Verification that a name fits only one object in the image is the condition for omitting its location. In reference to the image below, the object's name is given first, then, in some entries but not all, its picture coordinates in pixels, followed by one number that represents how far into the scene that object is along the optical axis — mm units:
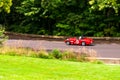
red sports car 32469
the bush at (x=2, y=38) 22833
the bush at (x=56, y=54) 20875
